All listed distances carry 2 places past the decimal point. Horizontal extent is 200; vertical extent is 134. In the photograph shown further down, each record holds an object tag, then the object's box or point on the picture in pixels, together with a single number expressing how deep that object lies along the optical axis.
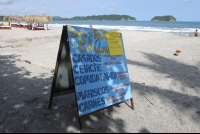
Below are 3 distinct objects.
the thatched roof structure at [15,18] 33.57
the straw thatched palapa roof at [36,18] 29.07
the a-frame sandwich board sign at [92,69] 2.41
